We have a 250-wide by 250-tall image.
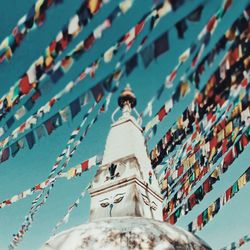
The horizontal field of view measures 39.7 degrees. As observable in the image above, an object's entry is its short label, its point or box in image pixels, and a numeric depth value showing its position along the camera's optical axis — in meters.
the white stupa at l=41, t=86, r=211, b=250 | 7.79
